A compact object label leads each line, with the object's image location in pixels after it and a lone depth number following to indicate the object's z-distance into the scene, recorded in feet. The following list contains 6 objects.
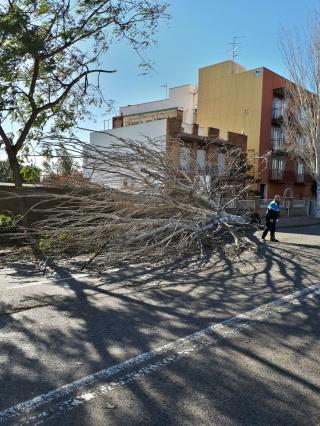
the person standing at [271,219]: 48.16
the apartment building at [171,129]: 42.16
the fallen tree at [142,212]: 30.58
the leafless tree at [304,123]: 98.84
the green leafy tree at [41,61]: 36.27
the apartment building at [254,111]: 111.55
